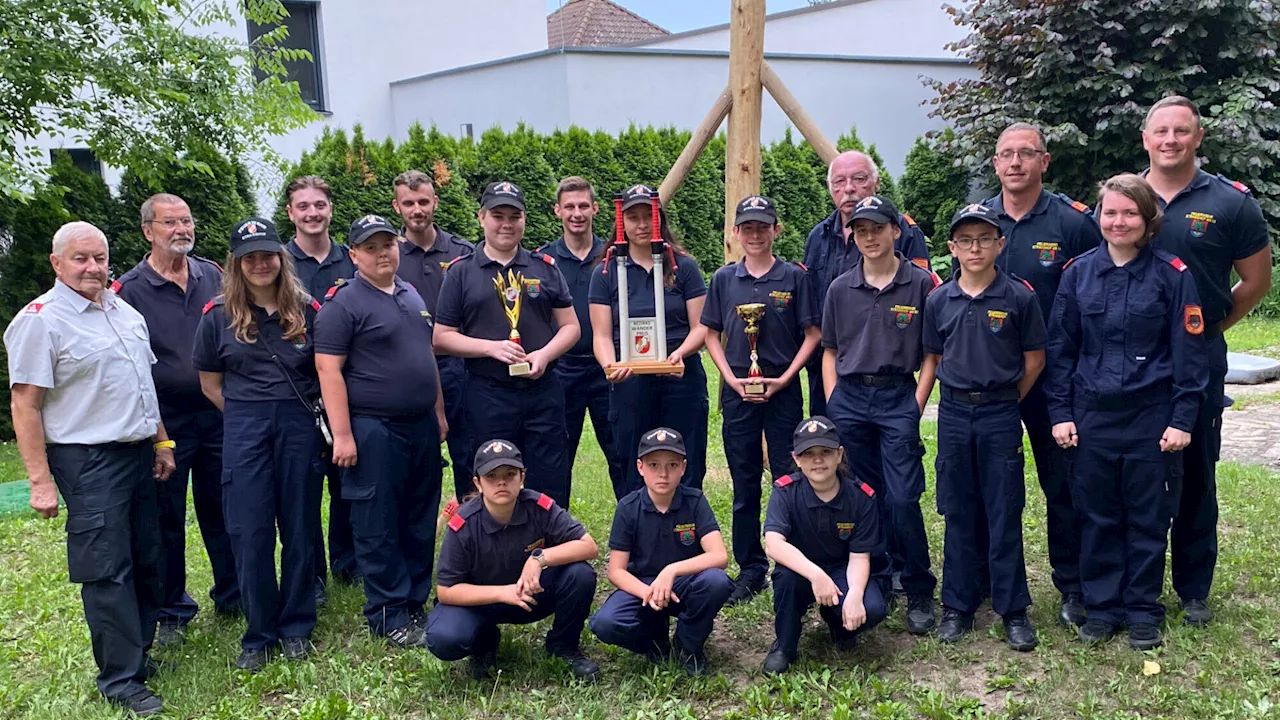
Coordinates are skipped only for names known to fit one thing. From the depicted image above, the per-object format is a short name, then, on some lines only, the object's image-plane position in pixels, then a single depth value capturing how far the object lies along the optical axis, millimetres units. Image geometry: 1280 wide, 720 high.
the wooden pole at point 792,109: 7211
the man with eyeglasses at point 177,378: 4895
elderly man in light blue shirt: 4113
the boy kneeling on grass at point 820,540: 4336
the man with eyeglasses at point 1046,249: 4660
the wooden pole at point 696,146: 7594
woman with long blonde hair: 4559
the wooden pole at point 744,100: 7500
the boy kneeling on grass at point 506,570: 4277
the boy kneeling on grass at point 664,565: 4301
